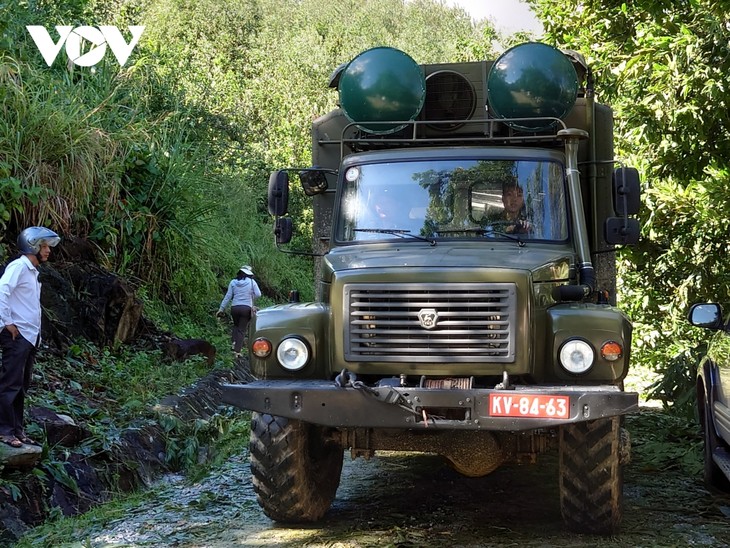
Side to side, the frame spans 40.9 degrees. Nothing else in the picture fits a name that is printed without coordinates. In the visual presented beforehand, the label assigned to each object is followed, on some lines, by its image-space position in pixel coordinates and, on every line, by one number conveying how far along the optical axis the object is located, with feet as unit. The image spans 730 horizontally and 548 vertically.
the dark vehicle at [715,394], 21.77
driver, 22.62
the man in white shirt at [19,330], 22.63
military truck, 18.79
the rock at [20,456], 21.81
